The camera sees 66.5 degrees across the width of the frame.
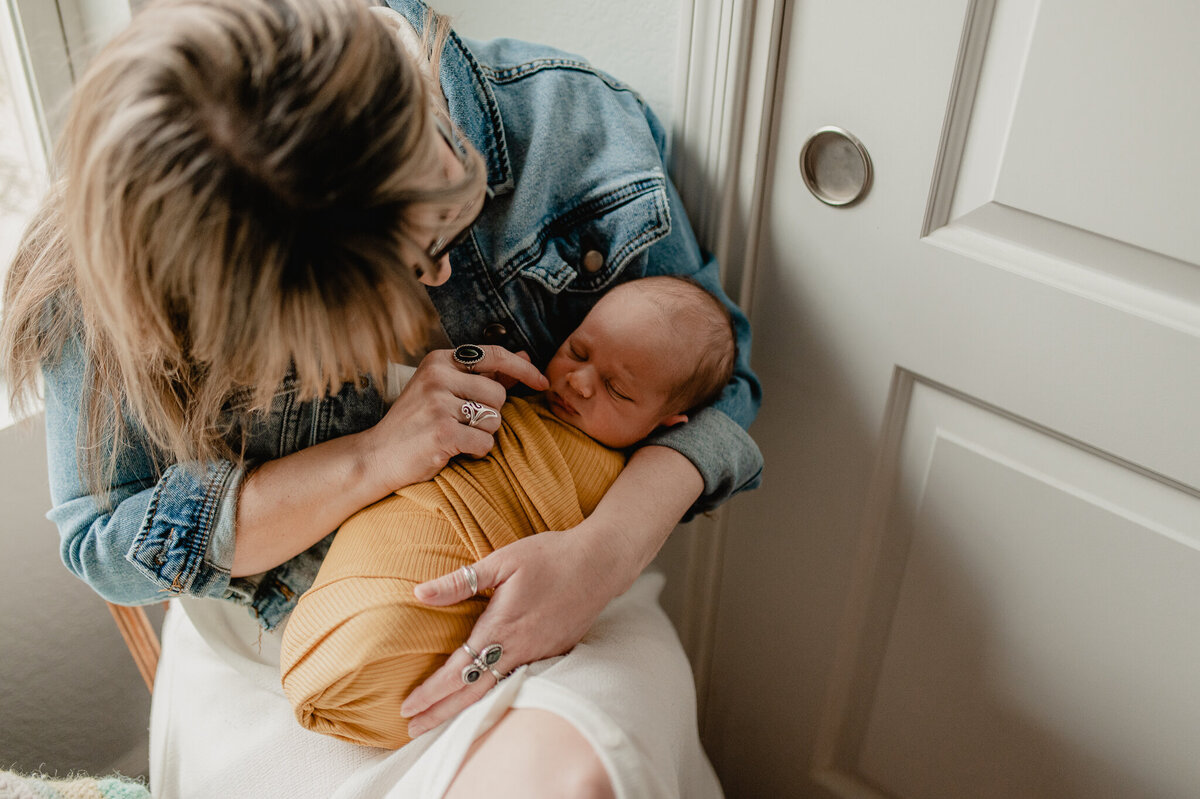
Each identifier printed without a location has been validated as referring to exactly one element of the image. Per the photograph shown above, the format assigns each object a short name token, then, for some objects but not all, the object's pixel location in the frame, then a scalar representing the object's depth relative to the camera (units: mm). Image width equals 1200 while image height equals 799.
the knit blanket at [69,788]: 765
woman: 536
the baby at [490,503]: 708
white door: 716
